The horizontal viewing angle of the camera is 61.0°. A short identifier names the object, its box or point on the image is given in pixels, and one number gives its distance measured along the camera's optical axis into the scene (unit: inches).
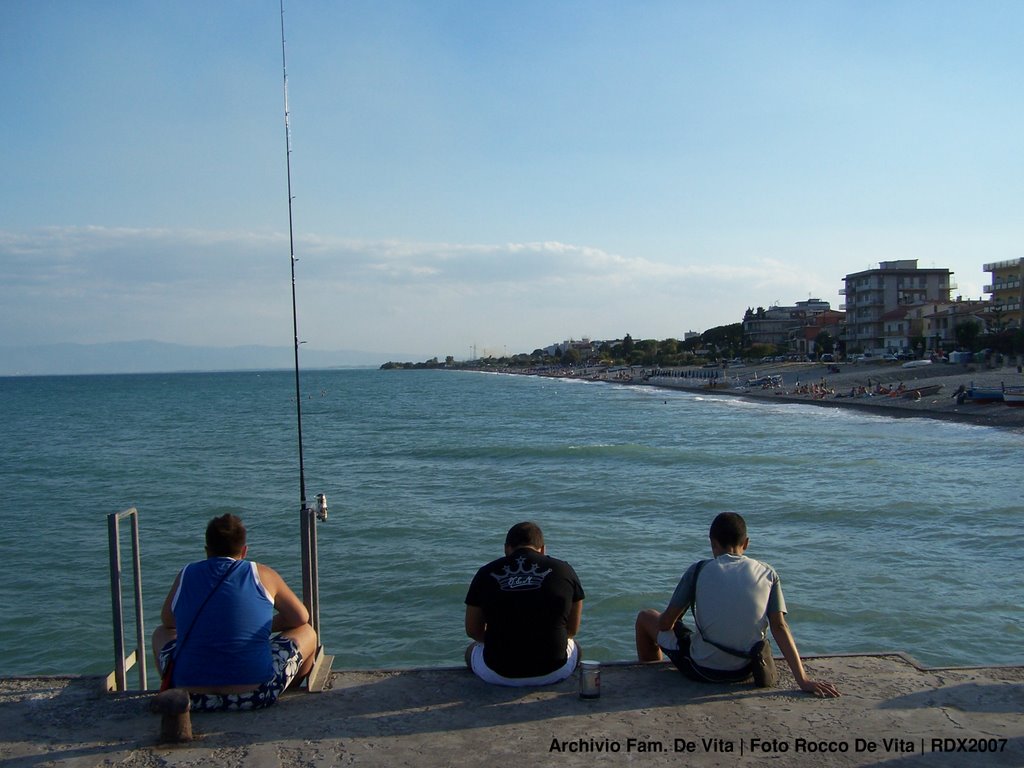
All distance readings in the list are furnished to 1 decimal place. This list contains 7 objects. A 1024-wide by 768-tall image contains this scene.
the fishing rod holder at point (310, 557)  212.4
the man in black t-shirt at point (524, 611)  183.9
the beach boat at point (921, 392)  1979.6
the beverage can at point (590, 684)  179.9
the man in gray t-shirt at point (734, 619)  185.6
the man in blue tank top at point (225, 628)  172.1
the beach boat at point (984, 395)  1729.3
